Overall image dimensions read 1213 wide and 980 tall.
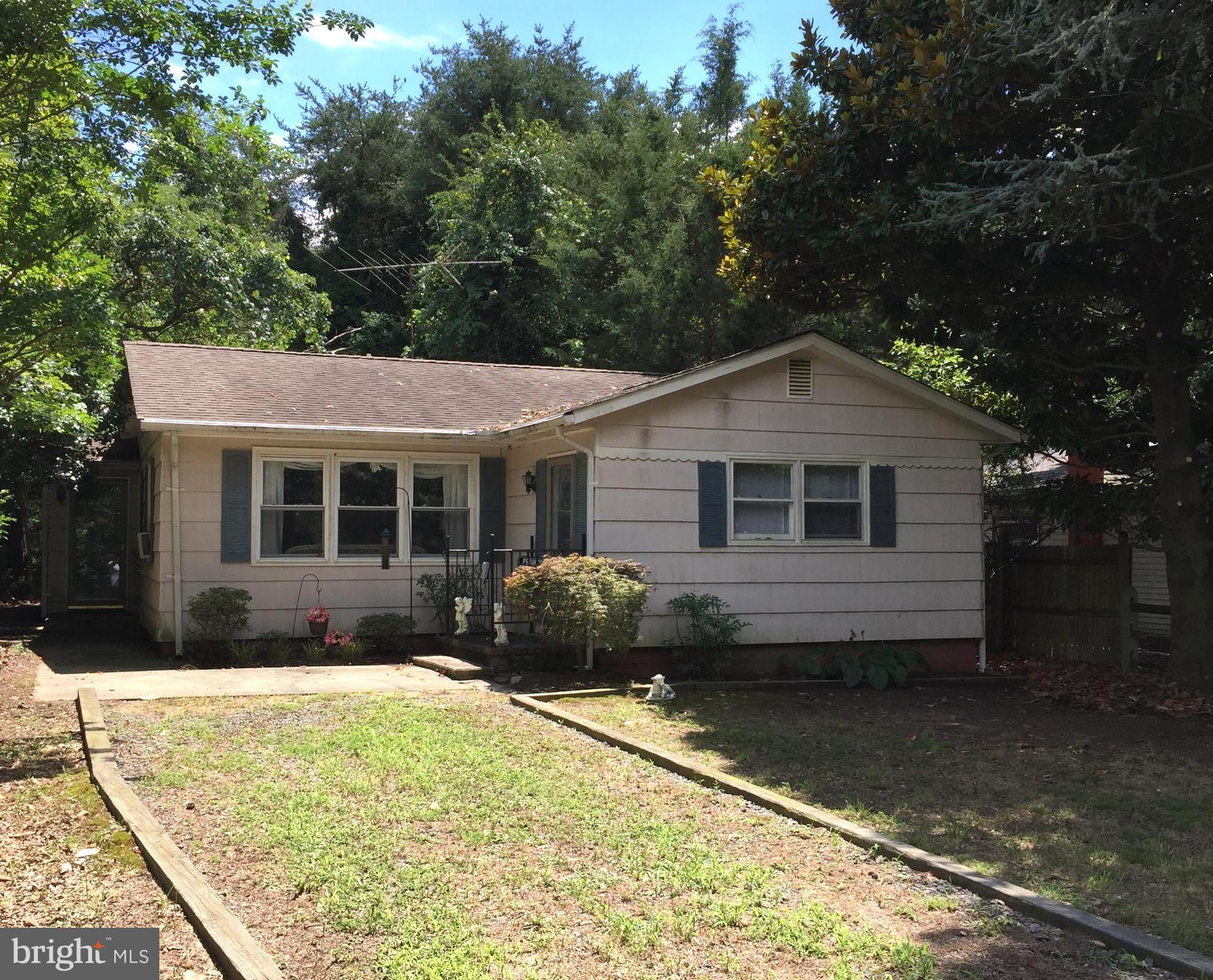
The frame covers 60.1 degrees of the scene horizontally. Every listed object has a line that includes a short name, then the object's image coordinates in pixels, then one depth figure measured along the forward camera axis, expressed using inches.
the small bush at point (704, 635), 438.6
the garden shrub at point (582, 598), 398.3
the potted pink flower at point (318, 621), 498.0
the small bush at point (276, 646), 489.1
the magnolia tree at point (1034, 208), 326.3
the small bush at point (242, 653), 477.1
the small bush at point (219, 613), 471.2
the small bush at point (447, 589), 524.4
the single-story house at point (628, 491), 450.3
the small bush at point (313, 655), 486.9
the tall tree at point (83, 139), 324.2
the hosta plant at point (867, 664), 432.5
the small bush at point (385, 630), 504.7
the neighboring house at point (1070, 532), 565.6
